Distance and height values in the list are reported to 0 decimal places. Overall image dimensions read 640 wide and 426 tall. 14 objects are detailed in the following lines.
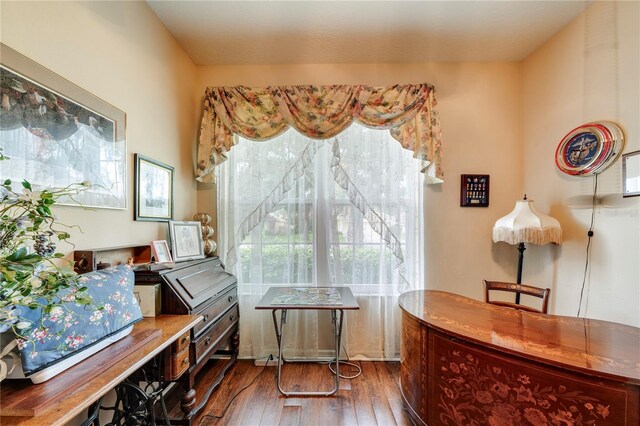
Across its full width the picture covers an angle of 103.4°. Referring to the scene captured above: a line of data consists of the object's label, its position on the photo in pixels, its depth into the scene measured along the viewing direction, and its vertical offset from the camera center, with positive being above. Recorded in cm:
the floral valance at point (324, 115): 234 +93
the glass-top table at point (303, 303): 186 -68
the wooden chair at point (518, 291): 169 -53
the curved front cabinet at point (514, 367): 99 -69
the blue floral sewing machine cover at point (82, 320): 89 -44
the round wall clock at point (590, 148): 172 +50
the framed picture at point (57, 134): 103 +38
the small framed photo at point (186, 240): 191 -21
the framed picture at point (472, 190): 248 +25
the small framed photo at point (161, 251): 176 -27
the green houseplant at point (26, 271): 73 -17
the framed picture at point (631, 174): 159 +28
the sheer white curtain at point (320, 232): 242 -17
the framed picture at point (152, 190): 173 +17
